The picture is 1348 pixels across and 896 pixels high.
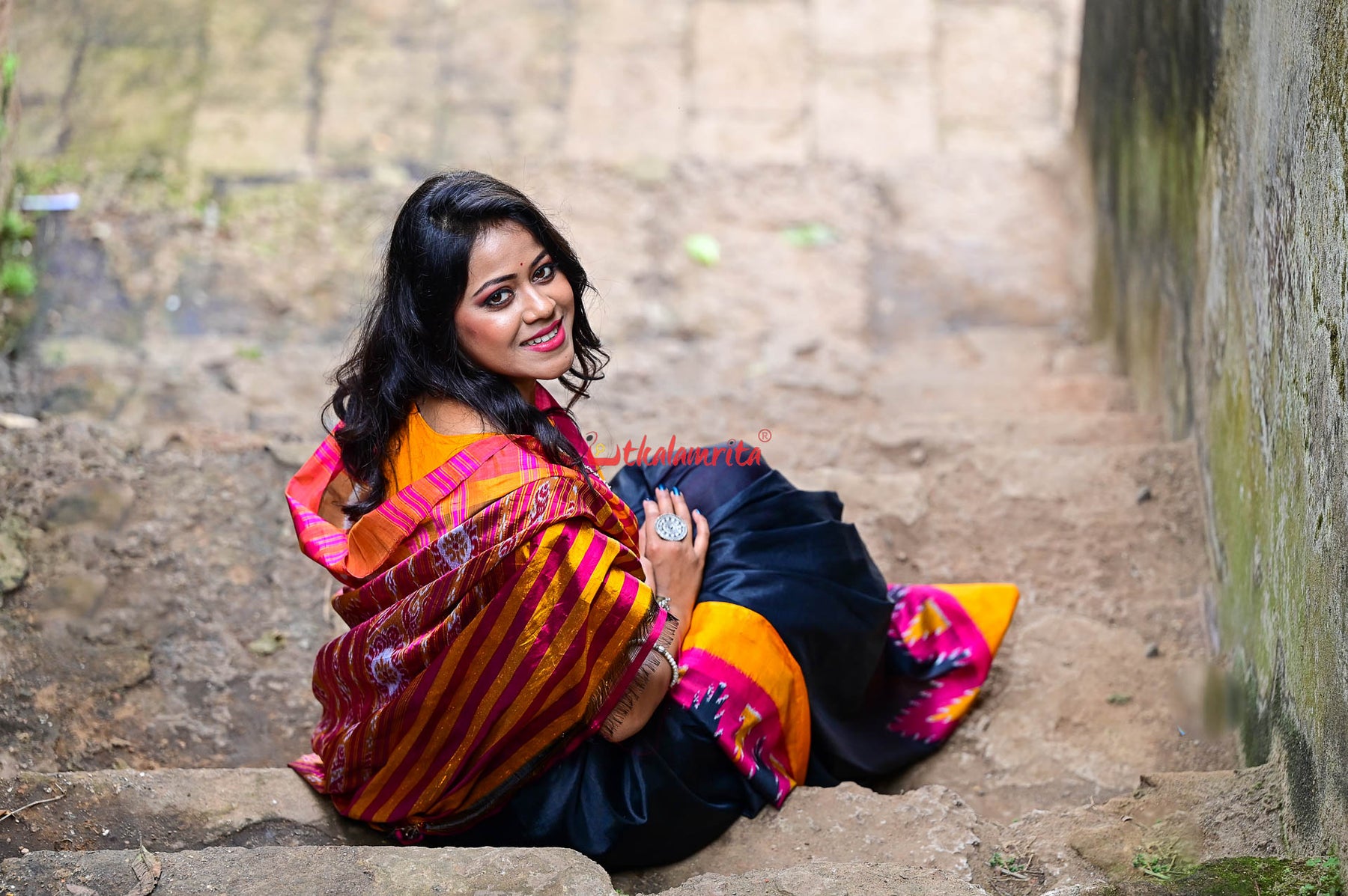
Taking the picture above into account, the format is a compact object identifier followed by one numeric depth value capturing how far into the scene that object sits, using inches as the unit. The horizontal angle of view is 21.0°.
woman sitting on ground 154.4
